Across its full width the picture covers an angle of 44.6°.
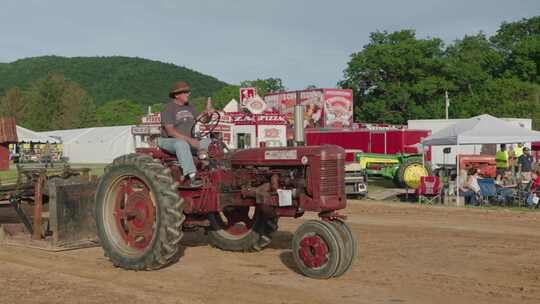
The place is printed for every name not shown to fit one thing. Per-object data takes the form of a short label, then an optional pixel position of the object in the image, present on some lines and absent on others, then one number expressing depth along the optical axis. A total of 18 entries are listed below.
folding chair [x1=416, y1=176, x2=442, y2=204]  15.84
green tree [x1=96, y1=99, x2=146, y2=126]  92.22
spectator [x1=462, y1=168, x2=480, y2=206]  15.17
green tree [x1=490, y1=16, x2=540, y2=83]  63.84
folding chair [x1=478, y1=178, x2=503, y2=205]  15.03
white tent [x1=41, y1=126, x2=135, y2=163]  48.59
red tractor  6.40
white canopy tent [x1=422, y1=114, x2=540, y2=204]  17.45
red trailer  26.11
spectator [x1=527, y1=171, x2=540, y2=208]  14.34
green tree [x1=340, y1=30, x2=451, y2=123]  62.06
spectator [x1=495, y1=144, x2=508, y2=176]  17.98
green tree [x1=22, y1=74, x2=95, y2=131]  80.06
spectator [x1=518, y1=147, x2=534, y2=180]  17.09
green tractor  19.86
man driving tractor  6.89
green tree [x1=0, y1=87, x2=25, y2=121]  83.94
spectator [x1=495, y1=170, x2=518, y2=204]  15.01
